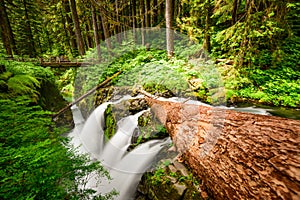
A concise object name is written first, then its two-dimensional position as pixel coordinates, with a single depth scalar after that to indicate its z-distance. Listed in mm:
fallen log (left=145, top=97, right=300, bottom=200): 1442
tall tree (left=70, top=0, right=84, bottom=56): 11427
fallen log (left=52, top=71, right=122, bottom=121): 8557
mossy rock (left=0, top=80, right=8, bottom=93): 4620
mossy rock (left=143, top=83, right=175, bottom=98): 6123
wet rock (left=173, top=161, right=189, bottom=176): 3112
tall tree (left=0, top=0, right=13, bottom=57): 10335
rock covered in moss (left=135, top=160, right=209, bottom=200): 2785
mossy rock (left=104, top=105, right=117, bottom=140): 5879
